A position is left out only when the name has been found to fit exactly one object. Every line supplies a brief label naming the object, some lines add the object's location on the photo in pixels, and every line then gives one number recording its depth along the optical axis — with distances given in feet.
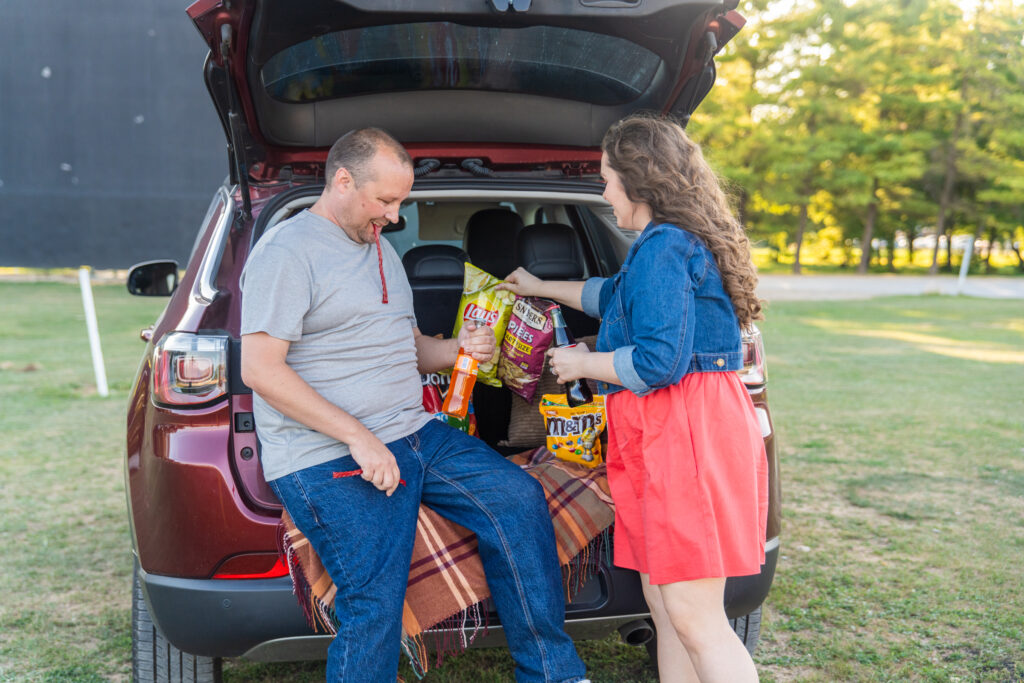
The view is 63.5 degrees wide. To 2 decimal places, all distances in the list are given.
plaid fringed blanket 6.29
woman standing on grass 5.98
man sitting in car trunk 6.18
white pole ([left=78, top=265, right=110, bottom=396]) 21.25
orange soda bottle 7.79
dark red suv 6.26
